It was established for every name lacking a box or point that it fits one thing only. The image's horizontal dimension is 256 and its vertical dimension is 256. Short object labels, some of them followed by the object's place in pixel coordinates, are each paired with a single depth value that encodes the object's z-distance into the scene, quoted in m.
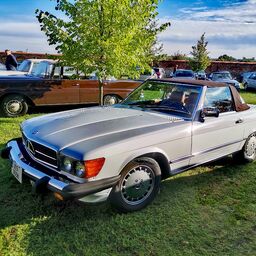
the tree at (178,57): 40.22
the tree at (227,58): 55.02
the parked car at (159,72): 21.07
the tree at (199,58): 33.22
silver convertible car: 3.09
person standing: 11.74
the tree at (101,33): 7.10
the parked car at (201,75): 24.26
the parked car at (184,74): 21.91
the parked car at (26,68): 9.28
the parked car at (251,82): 19.92
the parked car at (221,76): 20.89
